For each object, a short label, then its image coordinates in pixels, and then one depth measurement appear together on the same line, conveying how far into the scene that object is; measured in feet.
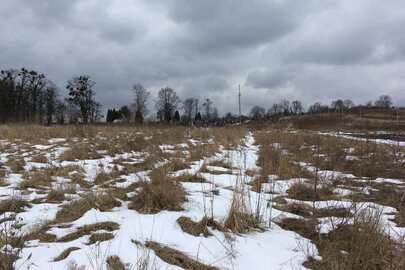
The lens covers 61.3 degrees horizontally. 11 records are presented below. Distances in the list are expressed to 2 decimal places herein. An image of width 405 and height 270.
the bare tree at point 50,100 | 209.26
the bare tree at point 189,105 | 295.07
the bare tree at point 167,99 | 257.55
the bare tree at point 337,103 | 277.72
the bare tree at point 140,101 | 238.23
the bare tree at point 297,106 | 325.21
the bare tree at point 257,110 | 312.54
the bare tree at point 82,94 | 206.69
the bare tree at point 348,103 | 311.68
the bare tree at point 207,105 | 292.34
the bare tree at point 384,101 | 286.66
